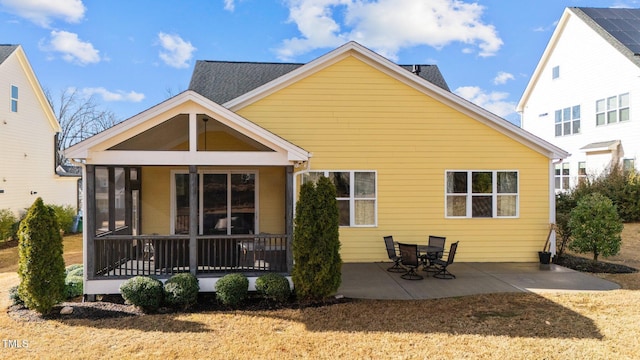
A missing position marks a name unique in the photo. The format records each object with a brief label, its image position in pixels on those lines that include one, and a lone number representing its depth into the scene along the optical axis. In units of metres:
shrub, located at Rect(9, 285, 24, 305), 7.14
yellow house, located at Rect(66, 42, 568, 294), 10.80
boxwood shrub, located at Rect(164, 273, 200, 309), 6.90
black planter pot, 10.46
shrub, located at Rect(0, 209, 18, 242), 15.05
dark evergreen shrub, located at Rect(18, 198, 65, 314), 6.43
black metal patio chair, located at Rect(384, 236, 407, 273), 9.70
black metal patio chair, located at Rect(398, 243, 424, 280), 8.82
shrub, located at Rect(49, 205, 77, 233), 18.09
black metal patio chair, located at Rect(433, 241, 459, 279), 9.11
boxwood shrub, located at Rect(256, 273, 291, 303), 7.12
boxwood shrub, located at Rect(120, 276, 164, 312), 6.82
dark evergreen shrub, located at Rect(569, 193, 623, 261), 9.92
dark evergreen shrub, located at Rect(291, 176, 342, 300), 7.05
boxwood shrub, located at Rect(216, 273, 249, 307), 7.04
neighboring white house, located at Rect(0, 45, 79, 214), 16.27
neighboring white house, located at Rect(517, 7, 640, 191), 17.86
